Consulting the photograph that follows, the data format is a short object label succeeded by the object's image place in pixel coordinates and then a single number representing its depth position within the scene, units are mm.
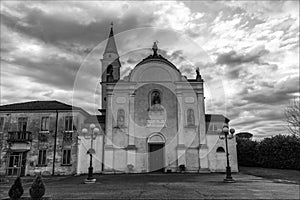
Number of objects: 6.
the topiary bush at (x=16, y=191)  10031
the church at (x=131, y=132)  28156
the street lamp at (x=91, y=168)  18806
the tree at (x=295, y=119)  30766
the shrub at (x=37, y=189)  9852
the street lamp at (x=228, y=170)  18159
